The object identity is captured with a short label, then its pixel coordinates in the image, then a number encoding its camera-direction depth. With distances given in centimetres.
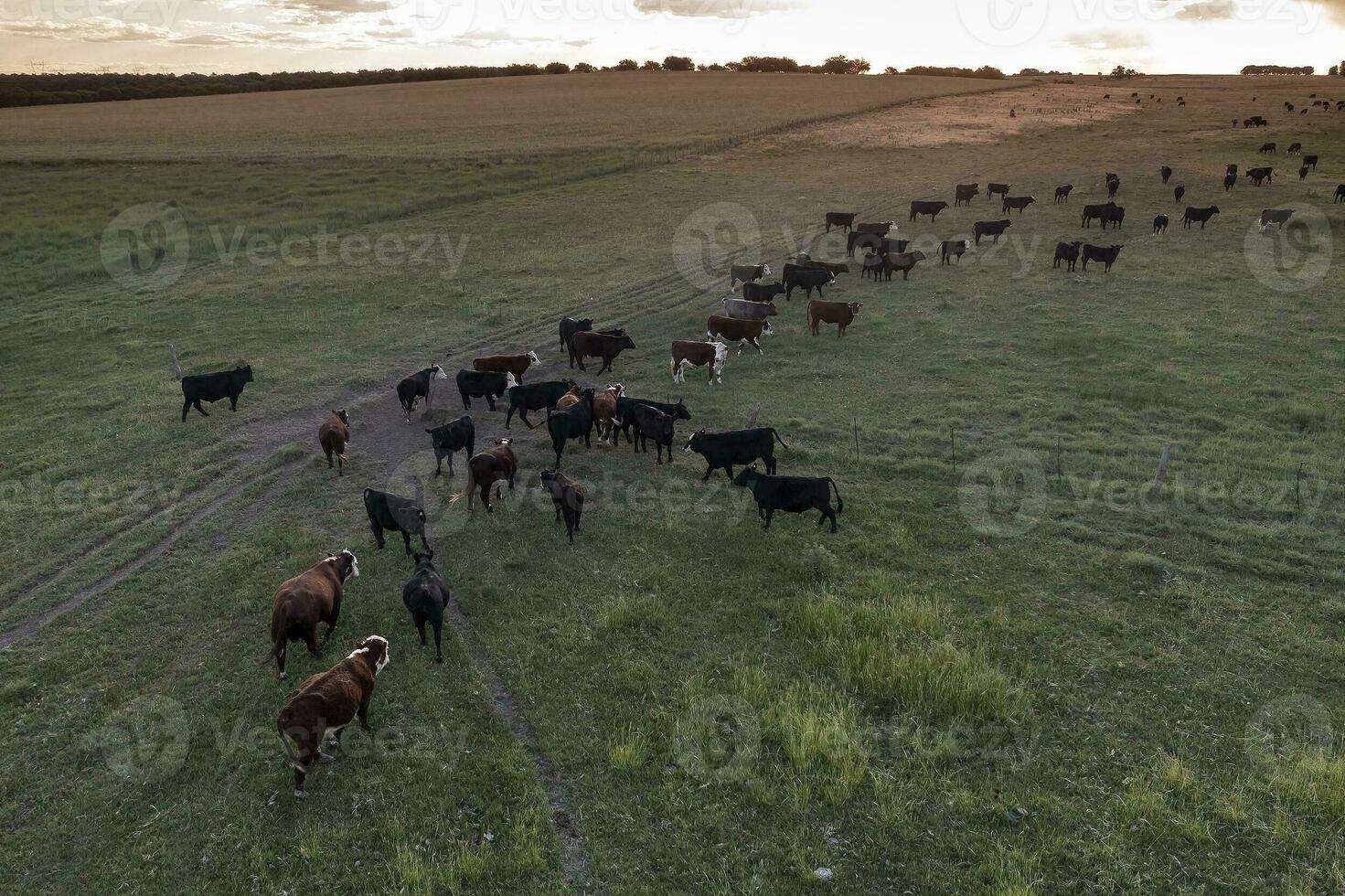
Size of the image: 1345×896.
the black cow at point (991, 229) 3269
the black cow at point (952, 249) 2984
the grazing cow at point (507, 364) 1884
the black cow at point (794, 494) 1226
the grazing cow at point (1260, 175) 3809
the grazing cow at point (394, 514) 1154
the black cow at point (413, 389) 1706
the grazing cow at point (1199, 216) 3256
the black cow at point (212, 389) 1719
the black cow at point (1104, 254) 2769
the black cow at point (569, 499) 1220
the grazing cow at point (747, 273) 2705
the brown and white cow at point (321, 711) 759
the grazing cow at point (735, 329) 2164
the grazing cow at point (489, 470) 1305
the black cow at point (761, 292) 2514
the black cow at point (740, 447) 1381
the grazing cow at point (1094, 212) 3294
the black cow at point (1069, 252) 2810
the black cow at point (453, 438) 1441
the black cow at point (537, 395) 1653
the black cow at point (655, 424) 1477
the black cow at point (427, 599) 952
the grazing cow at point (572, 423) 1469
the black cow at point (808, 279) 2573
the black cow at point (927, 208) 3572
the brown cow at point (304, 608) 917
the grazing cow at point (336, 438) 1460
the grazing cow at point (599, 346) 1952
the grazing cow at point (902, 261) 2836
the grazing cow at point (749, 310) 2327
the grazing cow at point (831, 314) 2255
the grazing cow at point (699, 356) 1934
